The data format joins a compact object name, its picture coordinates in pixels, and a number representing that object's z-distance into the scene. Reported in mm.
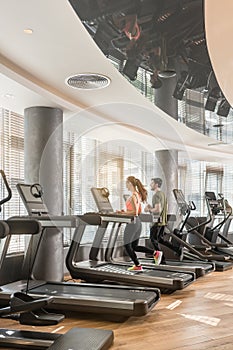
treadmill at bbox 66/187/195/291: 4559
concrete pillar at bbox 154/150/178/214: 8781
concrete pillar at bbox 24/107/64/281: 5227
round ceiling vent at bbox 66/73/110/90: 4483
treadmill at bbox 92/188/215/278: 5035
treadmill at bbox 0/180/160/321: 3395
